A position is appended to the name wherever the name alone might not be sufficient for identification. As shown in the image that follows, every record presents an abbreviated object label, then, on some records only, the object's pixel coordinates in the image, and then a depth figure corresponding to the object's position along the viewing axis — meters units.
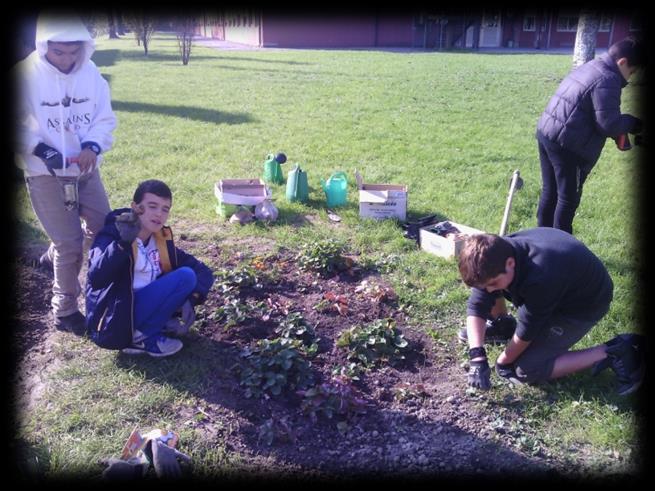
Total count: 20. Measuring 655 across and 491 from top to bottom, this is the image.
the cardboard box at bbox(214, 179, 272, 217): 5.71
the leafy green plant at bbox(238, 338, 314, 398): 3.26
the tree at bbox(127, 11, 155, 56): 26.45
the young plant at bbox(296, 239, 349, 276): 4.68
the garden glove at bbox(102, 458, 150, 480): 2.54
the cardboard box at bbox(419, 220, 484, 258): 4.83
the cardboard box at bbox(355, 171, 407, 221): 5.66
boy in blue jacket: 3.20
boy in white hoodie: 3.42
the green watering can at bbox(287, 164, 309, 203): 6.15
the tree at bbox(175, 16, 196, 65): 20.86
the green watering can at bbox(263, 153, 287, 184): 6.81
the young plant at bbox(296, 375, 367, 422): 3.10
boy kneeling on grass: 3.00
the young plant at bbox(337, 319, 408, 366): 3.61
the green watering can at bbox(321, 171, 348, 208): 6.05
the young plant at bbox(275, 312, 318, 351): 3.74
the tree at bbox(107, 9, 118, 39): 33.04
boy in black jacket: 3.99
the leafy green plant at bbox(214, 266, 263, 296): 4.33
